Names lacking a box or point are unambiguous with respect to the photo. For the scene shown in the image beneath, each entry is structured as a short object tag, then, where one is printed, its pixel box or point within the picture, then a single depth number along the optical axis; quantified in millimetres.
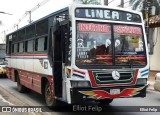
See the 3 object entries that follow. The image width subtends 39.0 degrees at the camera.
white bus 5477
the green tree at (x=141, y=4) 16723
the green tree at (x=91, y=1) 22995
